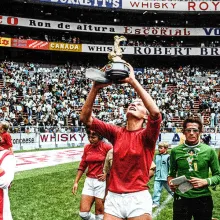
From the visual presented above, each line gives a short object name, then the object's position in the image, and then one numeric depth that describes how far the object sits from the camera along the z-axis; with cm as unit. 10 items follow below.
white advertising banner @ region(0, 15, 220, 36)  4475
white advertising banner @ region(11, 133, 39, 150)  2433
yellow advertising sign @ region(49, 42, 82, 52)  4484
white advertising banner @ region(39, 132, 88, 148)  2580
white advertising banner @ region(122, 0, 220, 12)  4750
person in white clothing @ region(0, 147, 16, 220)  375
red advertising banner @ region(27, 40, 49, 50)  4350
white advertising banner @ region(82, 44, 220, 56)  4816
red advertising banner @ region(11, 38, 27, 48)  4272
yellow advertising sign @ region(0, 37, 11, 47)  4200
